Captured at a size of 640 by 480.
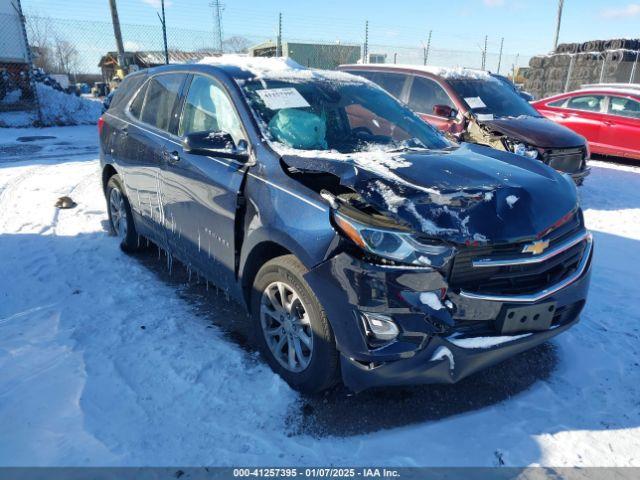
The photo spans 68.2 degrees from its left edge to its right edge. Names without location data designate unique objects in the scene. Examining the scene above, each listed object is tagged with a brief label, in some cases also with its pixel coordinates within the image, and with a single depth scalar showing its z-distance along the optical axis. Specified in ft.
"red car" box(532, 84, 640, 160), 32.50
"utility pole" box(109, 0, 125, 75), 53.21
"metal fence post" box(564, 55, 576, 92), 66.67
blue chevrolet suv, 7.48
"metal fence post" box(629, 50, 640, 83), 64.23
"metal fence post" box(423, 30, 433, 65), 64.13
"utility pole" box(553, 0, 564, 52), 84.24
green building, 63.77
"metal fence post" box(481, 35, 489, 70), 72.23
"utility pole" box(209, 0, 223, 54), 58.03
